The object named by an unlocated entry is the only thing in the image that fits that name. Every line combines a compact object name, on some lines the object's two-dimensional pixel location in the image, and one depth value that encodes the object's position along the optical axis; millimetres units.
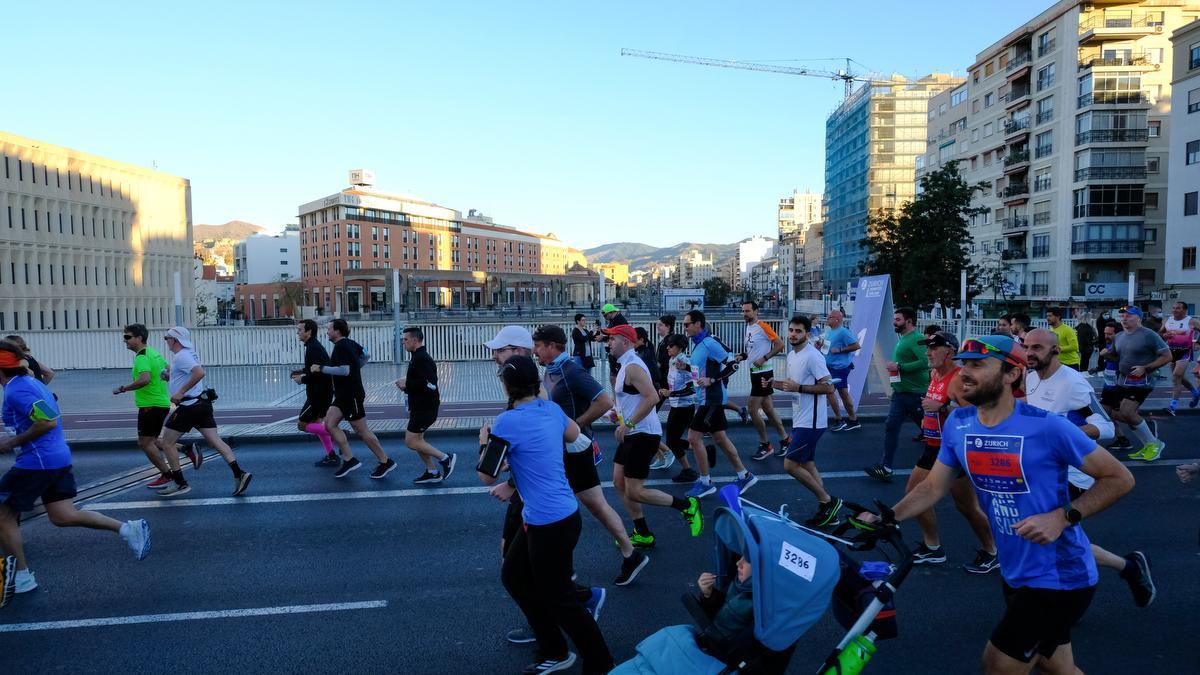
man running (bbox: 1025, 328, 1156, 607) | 5988
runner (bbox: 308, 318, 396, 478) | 8891
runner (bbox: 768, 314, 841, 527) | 6676
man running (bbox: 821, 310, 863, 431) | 11672
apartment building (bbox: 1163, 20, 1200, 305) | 37781
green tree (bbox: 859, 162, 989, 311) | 30234
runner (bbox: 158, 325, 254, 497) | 8047
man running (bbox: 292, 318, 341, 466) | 9188
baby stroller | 2691
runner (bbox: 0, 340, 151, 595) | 5355
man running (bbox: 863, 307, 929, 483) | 8211
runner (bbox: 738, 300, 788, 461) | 9547
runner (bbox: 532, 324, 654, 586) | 5402
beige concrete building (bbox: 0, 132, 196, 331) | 45969
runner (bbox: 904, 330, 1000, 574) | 5578
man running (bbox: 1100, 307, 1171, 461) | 9188
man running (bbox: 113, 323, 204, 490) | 7875
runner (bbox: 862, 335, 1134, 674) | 3039
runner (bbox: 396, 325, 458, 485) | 8305
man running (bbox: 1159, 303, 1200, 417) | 12594
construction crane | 133375
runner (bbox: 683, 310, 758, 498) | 7840
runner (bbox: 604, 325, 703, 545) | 6094
